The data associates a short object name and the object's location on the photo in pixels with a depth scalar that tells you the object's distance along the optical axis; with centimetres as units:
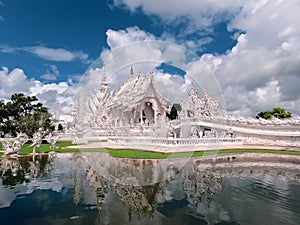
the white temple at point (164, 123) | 2289
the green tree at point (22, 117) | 3303
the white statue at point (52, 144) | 1891
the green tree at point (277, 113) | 4816
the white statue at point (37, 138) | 1762
